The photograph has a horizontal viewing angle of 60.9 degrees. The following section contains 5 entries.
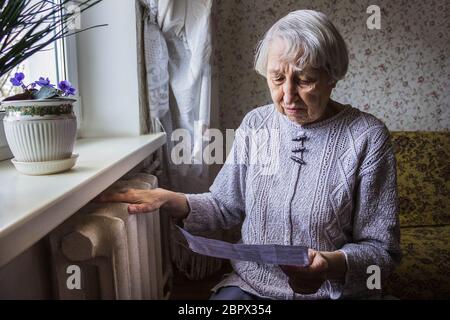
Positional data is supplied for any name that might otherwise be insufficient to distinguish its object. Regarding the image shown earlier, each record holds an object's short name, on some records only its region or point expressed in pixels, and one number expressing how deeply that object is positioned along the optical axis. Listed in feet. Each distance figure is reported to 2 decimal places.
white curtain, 4.14
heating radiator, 2.17
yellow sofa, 5.79
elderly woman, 2.58
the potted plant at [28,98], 1.58
